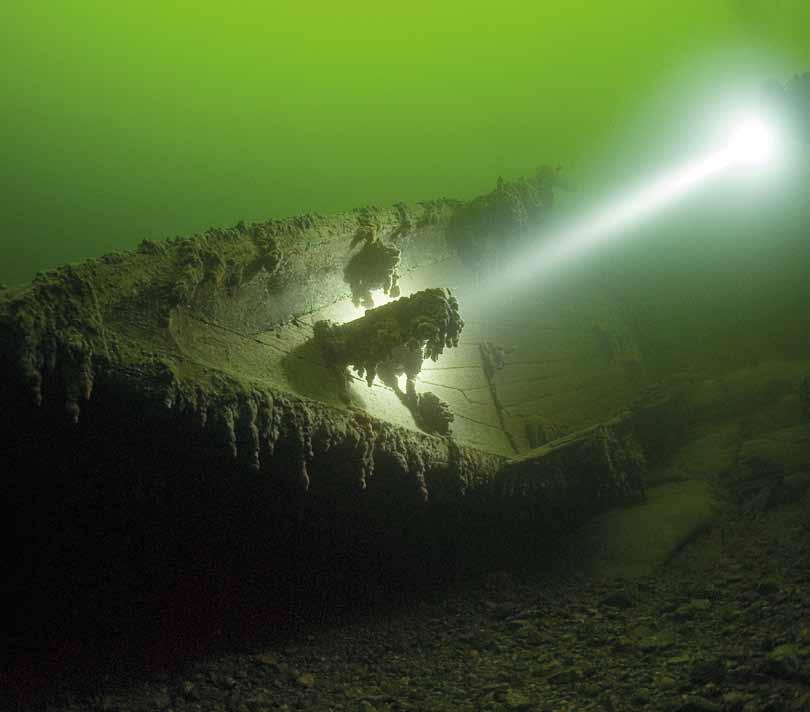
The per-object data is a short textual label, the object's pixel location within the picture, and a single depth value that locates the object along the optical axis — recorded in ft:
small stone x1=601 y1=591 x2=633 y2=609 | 10.37
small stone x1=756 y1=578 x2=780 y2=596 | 9.09
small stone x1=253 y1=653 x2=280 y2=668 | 9.08
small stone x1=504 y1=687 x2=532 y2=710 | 7.30
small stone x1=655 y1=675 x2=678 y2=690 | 6.83
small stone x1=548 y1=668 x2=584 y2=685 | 7.84
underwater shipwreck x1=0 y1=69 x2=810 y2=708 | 6.97
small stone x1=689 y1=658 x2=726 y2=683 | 6.68
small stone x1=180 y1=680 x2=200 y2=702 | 8.00
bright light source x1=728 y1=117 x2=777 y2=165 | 28.57
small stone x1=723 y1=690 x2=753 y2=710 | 5.90
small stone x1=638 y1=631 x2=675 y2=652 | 8.24
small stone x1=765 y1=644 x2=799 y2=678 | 6.21
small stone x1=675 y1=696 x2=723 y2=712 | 5.99
